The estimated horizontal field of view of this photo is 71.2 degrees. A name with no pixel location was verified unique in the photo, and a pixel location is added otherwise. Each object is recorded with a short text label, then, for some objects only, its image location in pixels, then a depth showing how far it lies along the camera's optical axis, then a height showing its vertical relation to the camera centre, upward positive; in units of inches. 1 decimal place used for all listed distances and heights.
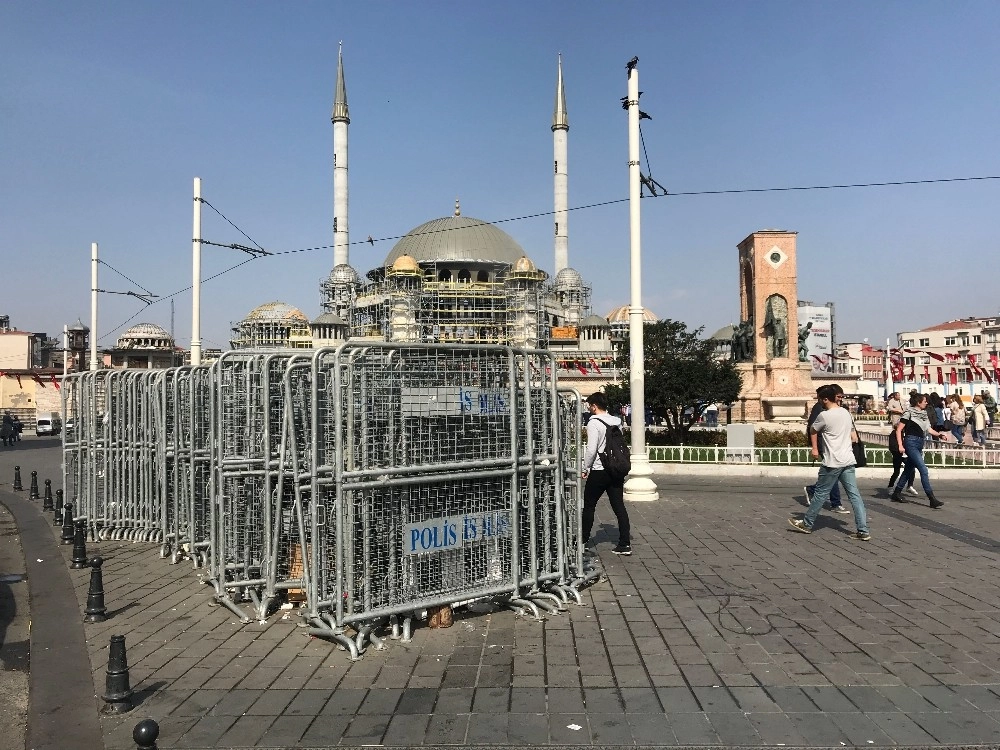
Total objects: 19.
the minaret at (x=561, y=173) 2581.2 +862.0
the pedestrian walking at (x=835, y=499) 407.1 -57.5
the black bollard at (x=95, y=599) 232.4 -62.0
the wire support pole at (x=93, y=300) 943.7 +157.3
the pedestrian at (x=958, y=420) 764.6 -23.1
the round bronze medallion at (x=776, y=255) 922.7 +194.5
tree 845.8 +32.7
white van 1706.4 -25.5
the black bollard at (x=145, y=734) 128.6 -59.3
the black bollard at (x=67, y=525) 367.2 -59.3
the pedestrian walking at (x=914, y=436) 413.7 -22.1
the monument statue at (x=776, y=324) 920.9 +103.7
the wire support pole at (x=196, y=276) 686.5 +133.8
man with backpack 287.3 -23.5
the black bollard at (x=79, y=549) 308.5 -60.4
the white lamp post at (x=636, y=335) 456.6 +46.9
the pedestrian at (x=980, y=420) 682.9 -20.9
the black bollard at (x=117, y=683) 164.6 -63.8
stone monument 922.1 +89.7
